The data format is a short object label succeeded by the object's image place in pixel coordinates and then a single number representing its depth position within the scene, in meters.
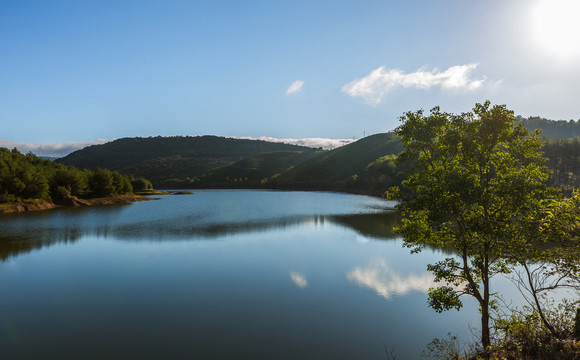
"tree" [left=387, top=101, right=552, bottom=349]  11.84
